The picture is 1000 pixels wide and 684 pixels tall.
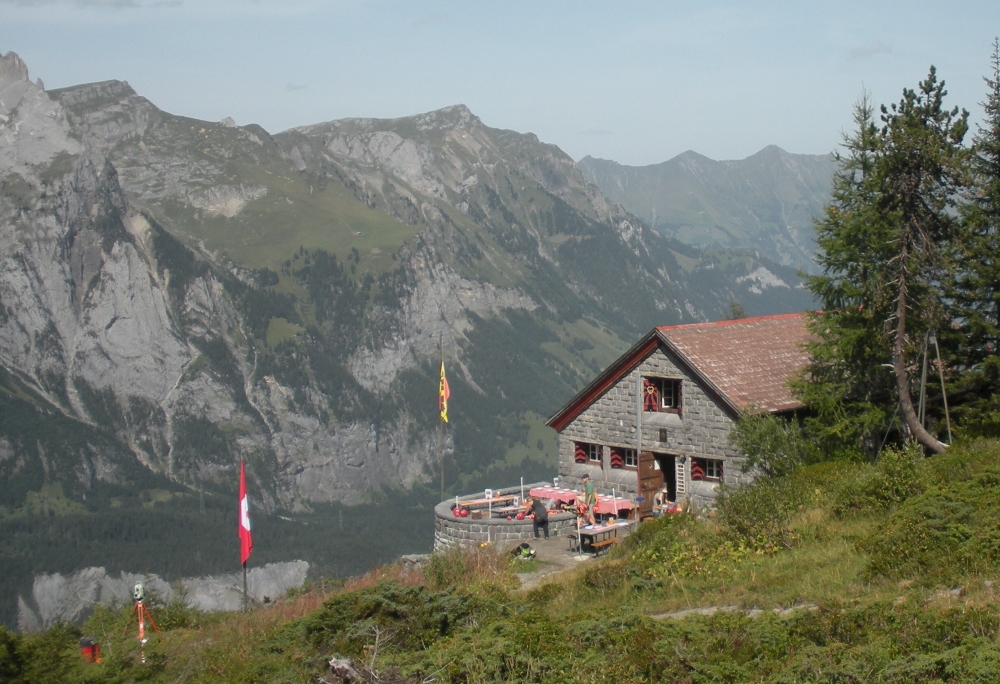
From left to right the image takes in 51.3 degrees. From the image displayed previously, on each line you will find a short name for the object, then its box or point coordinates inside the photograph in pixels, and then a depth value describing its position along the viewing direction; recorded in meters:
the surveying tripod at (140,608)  20.45
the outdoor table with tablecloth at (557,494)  35.09
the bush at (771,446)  30.58
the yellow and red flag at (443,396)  39.91
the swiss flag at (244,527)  24.72
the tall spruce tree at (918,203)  29.27
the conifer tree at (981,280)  30.19
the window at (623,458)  35.84
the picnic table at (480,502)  35.72
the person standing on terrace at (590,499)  32.09
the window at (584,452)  37.16
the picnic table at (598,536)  28.75
